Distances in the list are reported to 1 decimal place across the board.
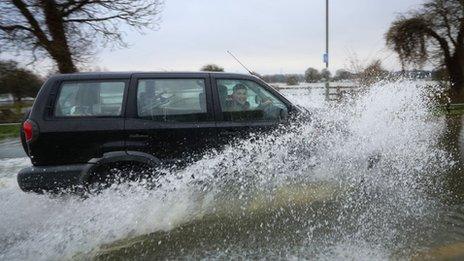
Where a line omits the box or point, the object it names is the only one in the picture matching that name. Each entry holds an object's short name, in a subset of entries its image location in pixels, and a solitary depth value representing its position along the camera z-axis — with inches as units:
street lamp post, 724.0
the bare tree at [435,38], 705.6
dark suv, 204.4
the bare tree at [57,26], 537.0
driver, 221.1
